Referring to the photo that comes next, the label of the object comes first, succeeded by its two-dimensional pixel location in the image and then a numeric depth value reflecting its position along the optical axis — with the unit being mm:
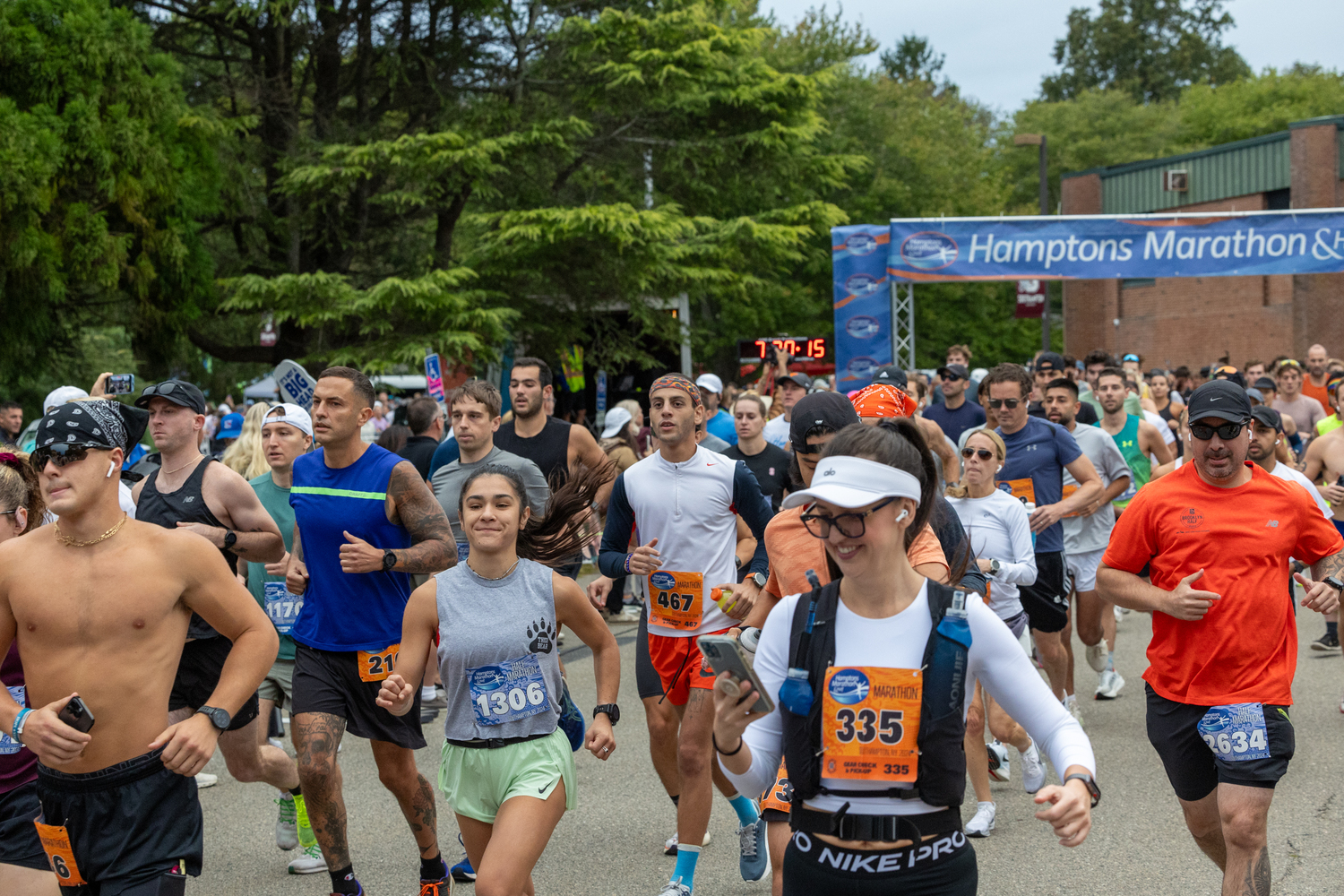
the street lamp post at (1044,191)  25266
